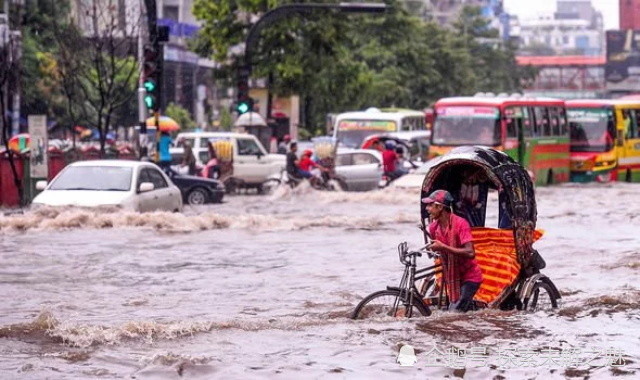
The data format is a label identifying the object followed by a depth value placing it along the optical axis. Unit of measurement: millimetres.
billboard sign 145875
